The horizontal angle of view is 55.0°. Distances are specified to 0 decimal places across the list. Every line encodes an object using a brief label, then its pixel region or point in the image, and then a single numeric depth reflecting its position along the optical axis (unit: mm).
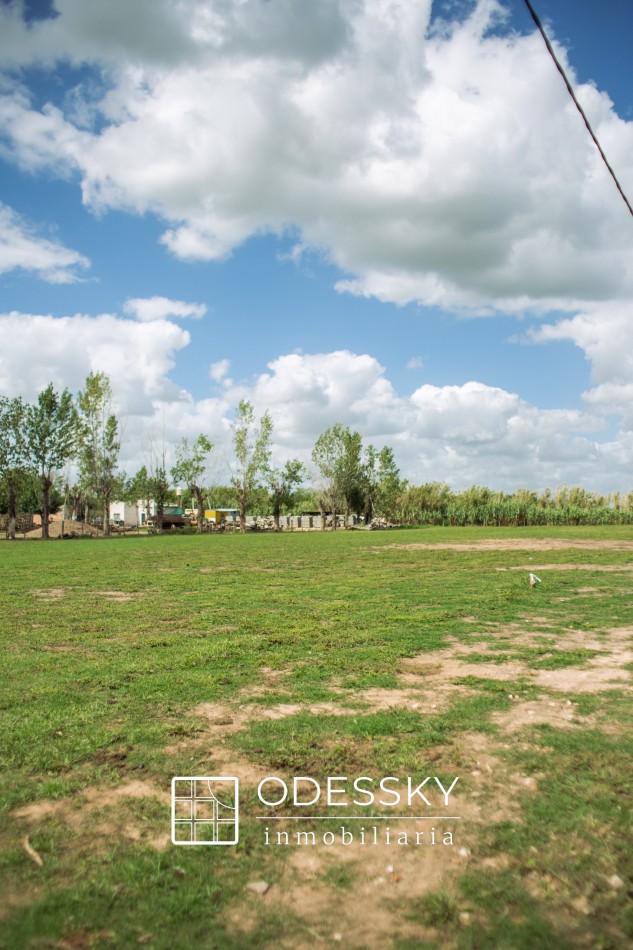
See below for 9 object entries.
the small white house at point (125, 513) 84406
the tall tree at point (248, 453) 67875
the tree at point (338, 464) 76431
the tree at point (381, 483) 80250
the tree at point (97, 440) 57719
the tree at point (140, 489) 71062
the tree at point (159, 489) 63688
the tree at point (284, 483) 73312
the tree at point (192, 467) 68688
